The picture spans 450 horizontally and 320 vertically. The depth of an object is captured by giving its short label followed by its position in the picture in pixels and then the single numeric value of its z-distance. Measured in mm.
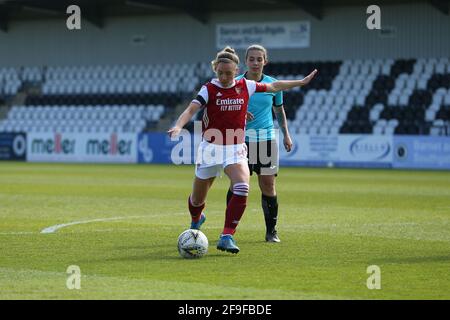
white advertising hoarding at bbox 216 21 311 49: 42344
